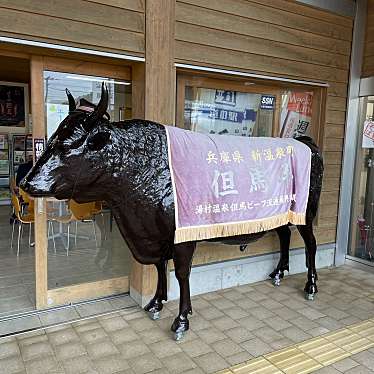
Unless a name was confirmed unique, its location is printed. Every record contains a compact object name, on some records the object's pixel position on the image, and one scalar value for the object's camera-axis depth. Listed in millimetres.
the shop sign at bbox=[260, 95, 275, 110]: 4219
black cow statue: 2359
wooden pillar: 3191
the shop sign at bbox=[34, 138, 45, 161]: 3109
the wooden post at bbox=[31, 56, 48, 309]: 3033
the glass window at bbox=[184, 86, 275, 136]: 3783
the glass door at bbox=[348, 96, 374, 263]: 4621
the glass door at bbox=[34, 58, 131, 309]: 3184
